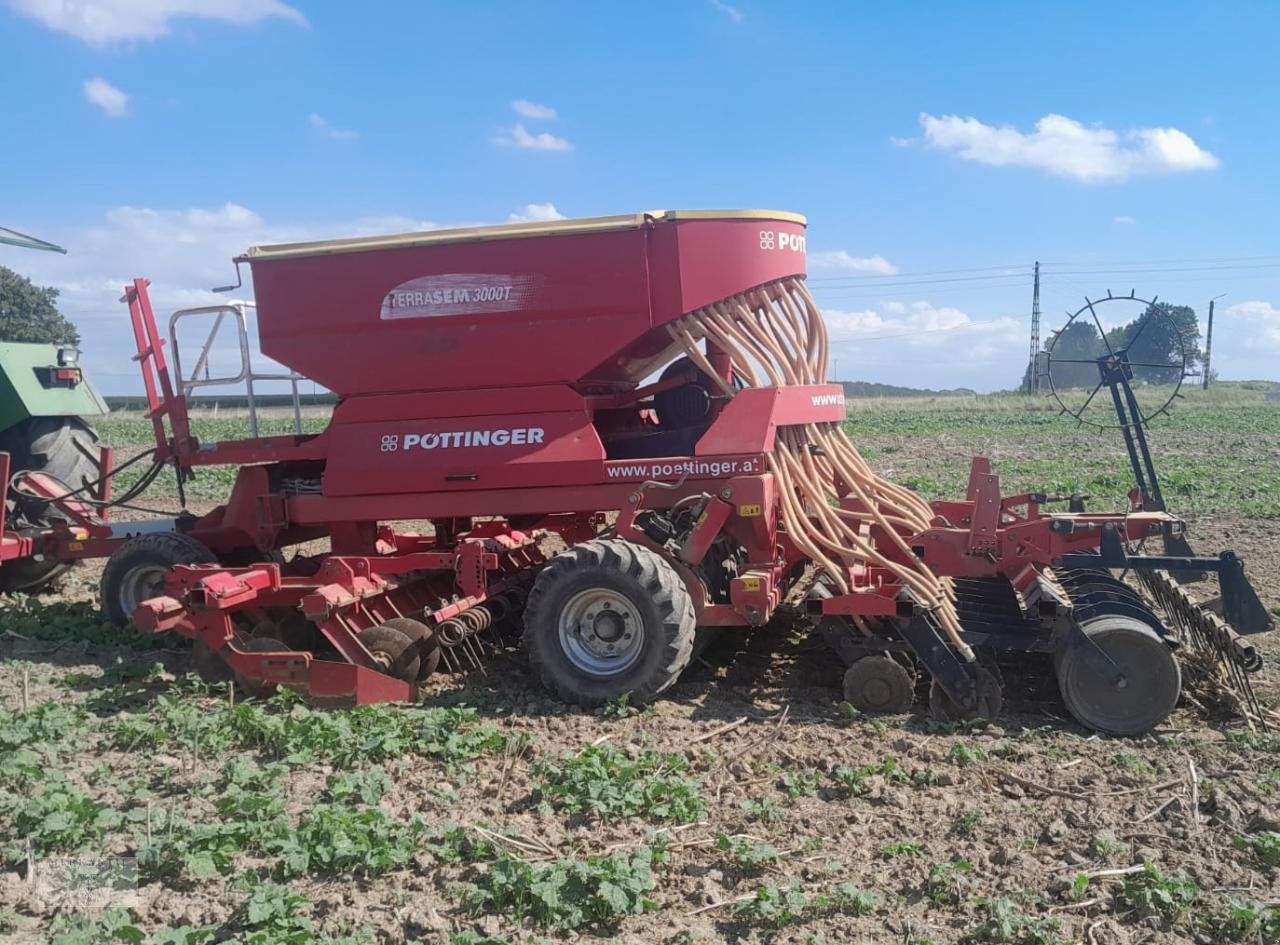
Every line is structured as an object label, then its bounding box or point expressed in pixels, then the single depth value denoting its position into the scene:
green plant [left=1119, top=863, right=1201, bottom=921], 3.72
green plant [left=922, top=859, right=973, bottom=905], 3.83
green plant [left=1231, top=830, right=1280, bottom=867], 4.07
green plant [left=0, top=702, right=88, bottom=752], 5.36
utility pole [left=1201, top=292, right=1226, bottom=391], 40.31
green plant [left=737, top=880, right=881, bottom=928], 3.71
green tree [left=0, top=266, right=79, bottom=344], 40.69
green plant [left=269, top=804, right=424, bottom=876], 4.05
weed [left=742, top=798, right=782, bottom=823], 4.52
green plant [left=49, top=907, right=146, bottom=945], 3.52
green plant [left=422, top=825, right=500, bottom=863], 4.16
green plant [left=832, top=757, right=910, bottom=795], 4.80
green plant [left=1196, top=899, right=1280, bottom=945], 3.53
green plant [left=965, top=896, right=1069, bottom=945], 3.54
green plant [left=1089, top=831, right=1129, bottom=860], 4.13
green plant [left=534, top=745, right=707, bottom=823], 4.58
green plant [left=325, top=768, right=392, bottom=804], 4.71
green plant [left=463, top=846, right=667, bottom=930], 3.72
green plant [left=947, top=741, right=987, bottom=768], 5.08
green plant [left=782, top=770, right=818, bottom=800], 4.80
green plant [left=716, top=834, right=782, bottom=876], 4.07
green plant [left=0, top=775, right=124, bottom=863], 4.27
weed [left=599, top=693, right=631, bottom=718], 5.96
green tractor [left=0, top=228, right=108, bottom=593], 8.68
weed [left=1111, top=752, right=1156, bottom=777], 4.93
